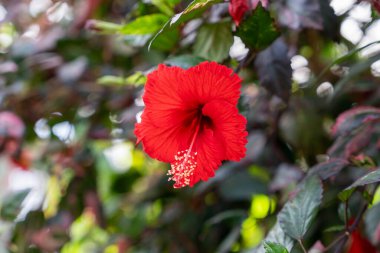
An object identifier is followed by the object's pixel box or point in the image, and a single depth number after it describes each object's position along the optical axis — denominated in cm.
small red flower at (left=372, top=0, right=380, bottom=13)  86
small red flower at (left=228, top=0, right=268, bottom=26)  86
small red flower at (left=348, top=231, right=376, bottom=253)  99
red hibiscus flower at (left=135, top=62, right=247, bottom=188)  84
